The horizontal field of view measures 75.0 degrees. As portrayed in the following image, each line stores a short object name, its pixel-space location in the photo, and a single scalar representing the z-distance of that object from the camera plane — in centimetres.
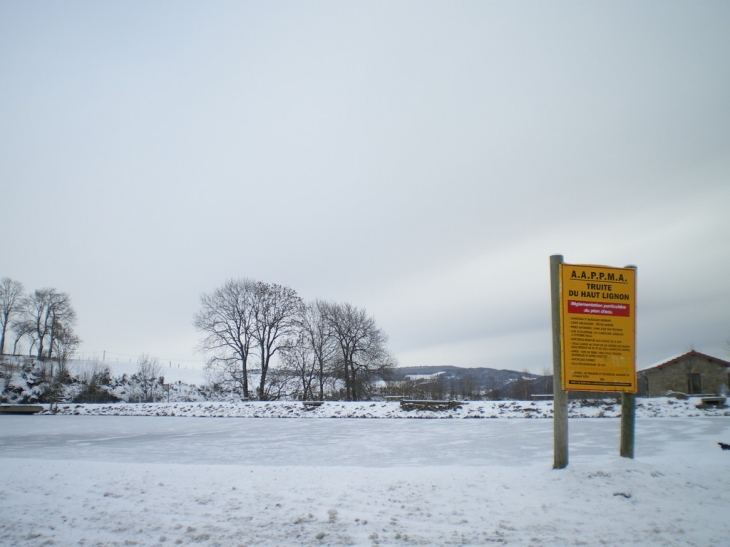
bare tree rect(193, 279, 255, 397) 4872
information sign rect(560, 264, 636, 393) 690
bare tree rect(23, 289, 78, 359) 6378
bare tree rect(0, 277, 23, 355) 6693
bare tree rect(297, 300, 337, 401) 5222
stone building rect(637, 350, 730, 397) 3850
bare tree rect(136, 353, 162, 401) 4824
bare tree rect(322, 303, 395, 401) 5072
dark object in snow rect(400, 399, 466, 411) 2816
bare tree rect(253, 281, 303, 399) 4975
